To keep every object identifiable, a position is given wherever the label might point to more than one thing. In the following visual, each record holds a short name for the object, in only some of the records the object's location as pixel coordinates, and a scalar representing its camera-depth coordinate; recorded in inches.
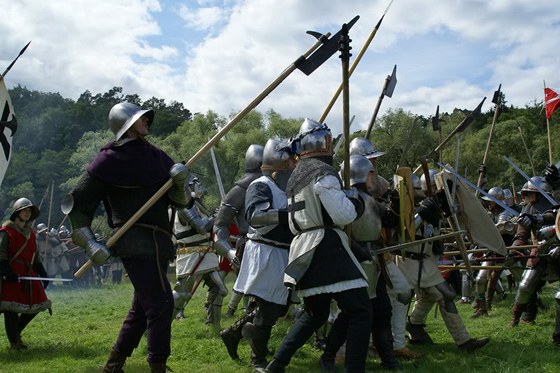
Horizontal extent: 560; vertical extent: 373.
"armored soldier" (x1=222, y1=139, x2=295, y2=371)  227.1
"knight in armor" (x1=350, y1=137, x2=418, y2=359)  244.7
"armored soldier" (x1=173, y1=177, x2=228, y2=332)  332.8
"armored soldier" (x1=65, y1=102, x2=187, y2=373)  194.9
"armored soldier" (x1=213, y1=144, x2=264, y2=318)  263.0
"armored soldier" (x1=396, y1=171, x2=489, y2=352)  251.7
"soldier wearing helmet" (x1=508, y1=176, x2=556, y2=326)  270.7
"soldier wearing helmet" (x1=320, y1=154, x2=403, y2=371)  221.1
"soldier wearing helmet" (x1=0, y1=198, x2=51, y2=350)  298.0
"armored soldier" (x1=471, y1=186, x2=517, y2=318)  366.6
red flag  418.6
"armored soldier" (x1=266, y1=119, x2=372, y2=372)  191.8
